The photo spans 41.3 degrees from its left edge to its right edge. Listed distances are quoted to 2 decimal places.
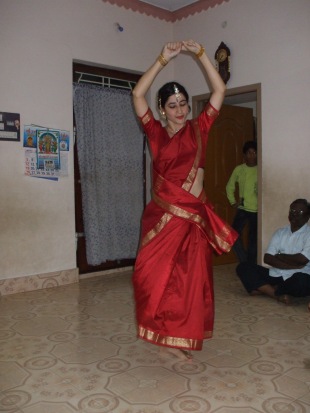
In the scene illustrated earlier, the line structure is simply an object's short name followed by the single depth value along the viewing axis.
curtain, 4.35
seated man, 3.24
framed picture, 3.66
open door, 4.89
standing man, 4.28
